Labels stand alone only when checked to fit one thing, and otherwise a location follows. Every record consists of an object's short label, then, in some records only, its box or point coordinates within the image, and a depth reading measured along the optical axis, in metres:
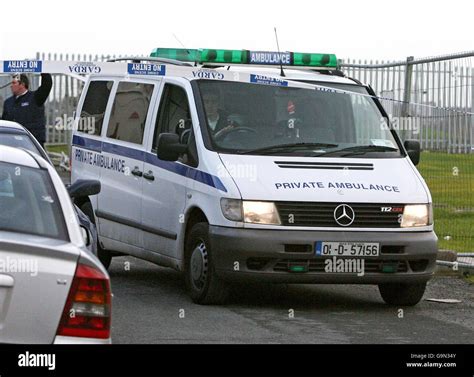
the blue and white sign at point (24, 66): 11.77
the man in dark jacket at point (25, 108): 17.66
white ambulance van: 10.78
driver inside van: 11.53
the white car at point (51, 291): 5.91
